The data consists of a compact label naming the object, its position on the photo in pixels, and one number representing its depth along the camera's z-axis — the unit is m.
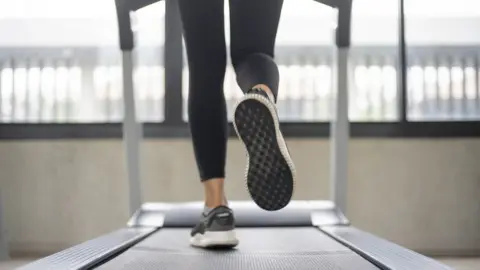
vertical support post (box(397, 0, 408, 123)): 2.90
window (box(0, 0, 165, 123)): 2.94
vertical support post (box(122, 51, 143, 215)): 2.19
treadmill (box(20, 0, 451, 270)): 1.18
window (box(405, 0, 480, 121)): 2.96
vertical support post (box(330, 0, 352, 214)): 2.20
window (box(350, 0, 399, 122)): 2.94
